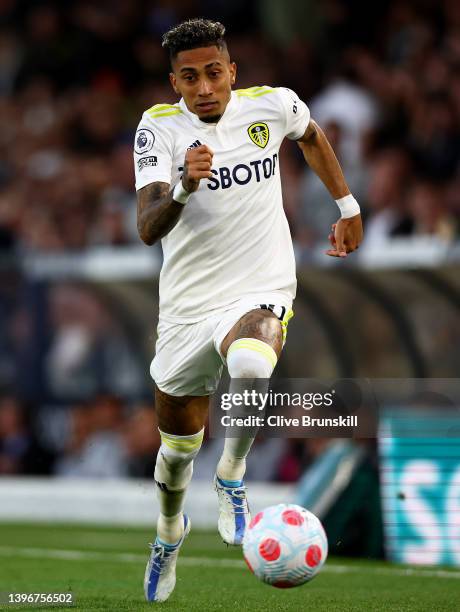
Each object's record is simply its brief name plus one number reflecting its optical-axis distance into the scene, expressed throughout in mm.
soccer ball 13352
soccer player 14586
